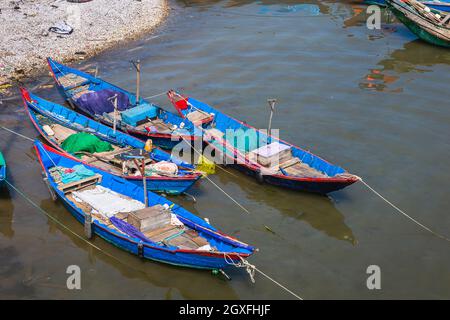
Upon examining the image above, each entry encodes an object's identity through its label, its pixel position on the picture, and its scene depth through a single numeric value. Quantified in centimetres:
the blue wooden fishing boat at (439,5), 4635
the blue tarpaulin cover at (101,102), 3141
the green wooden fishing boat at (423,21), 4188
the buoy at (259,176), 2555
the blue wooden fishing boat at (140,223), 1980
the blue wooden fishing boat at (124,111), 2888
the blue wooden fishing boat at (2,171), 2430
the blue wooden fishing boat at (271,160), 2420
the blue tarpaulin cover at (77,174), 2456
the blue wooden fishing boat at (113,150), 2462
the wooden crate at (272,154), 2545
